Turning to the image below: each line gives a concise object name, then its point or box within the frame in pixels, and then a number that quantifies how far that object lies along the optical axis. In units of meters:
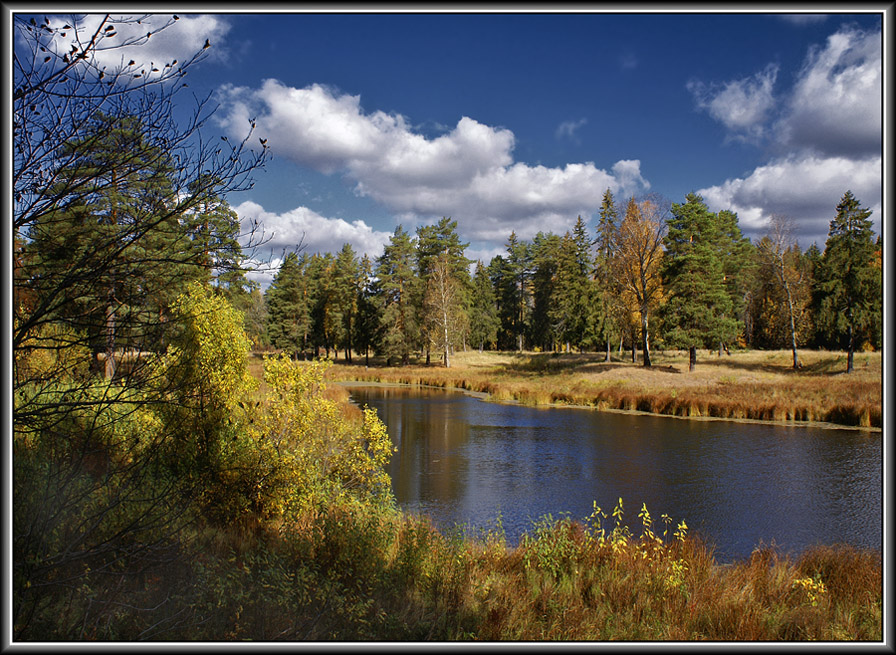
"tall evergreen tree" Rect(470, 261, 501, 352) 67.38
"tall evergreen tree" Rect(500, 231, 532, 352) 71.51
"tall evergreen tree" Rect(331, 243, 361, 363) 60.50
